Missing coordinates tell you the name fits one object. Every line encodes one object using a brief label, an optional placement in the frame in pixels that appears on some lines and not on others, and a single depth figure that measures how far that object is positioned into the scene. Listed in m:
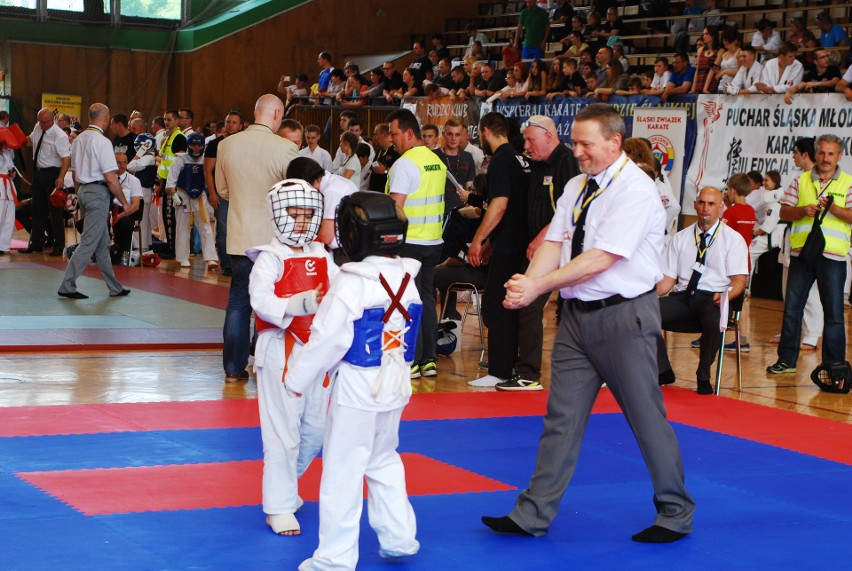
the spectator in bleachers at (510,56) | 19.20
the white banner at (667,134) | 14.11
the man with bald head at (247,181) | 7.19
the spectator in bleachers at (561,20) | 19.92
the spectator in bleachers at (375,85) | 20.33
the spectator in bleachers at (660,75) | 15.16
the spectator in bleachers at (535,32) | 19.22
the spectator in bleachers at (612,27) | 18.42
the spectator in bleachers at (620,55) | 16.80
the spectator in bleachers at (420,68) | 20.22
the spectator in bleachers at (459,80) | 18.77
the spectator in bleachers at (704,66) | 14.52
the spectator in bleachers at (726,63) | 14.18
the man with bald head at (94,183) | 10.59
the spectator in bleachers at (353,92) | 20.56
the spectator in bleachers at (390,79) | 20.31
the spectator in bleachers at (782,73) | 13.18
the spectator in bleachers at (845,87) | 12.37
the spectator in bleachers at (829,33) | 14.80
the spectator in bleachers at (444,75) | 19.52
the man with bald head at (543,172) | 7.18
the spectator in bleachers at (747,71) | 13.77
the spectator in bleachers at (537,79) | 16.73
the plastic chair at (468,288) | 8.99
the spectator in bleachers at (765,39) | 15.38
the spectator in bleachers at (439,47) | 21.54
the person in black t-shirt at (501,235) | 7.49
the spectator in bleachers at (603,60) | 16.03
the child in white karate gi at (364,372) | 3.72
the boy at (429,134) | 10.26
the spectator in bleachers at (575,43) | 18.02
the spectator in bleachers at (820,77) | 12.83
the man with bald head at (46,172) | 14.76
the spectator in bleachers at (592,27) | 18.80
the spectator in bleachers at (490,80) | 17.85
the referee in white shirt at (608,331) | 4.33
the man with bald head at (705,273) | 8.04
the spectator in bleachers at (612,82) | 15.09
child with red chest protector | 4.28
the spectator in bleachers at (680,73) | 15.02
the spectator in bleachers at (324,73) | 21.84
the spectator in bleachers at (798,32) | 14.72
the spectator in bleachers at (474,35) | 21.48
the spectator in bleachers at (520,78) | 17.14
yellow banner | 22.94
